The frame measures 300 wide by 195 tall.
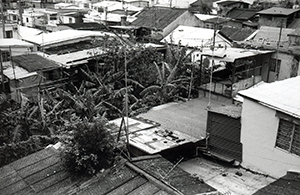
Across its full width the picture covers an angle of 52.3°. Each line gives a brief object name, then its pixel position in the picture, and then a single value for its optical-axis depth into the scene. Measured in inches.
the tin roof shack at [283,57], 748.6
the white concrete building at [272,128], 340.2
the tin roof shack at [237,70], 606.5
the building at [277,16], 1135.0
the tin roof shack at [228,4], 1750.2
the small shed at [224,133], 397.1
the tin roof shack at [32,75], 698.8
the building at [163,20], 1192.8
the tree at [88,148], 327.3
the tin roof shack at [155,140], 378.3
